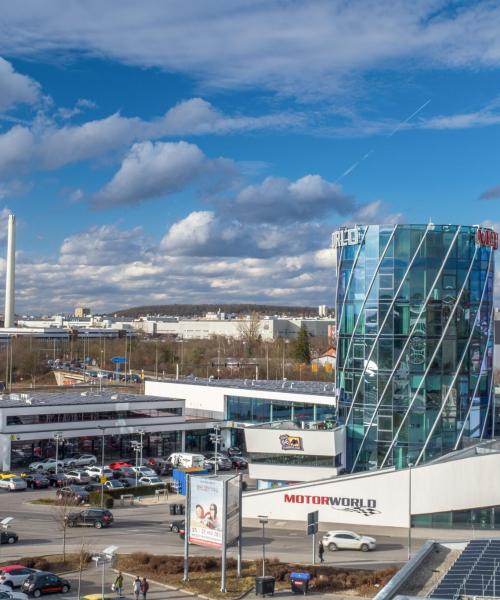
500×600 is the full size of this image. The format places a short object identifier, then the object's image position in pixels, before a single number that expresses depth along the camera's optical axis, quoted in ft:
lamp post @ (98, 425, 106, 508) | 156.35
